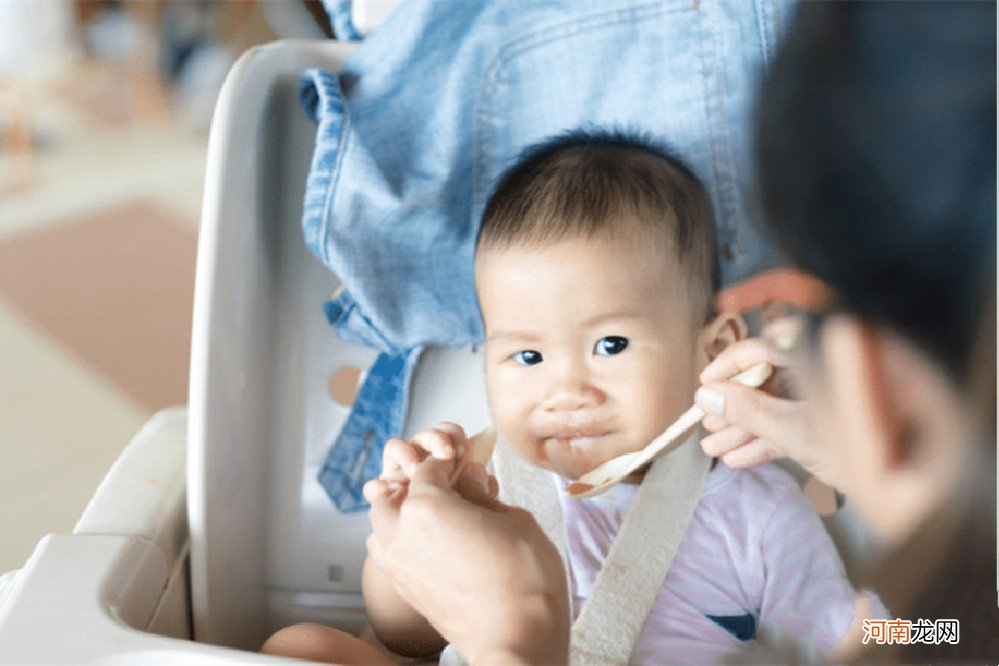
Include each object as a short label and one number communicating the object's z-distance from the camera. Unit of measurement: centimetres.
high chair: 47
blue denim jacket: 56
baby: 48
